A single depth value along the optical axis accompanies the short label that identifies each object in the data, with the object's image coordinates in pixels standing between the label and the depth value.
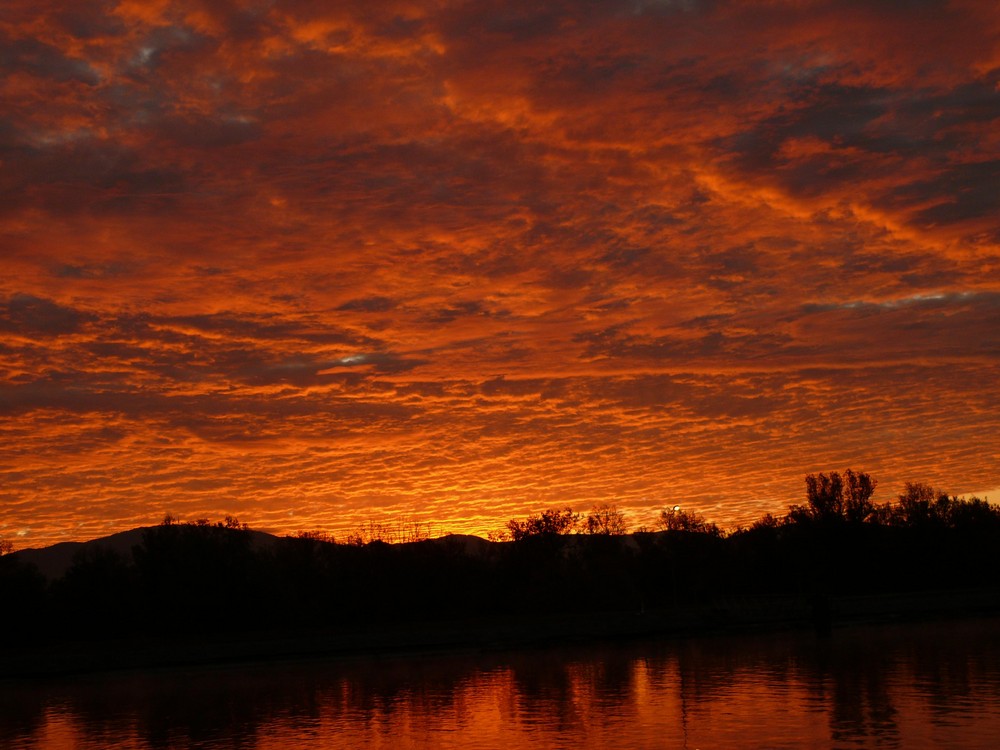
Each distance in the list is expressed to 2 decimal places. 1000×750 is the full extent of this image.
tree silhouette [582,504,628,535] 140.00
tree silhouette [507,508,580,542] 127.81
